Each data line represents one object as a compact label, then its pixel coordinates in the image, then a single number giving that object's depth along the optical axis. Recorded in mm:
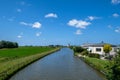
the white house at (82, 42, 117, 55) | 23841
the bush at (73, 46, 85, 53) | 28573
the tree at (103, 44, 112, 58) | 22040
